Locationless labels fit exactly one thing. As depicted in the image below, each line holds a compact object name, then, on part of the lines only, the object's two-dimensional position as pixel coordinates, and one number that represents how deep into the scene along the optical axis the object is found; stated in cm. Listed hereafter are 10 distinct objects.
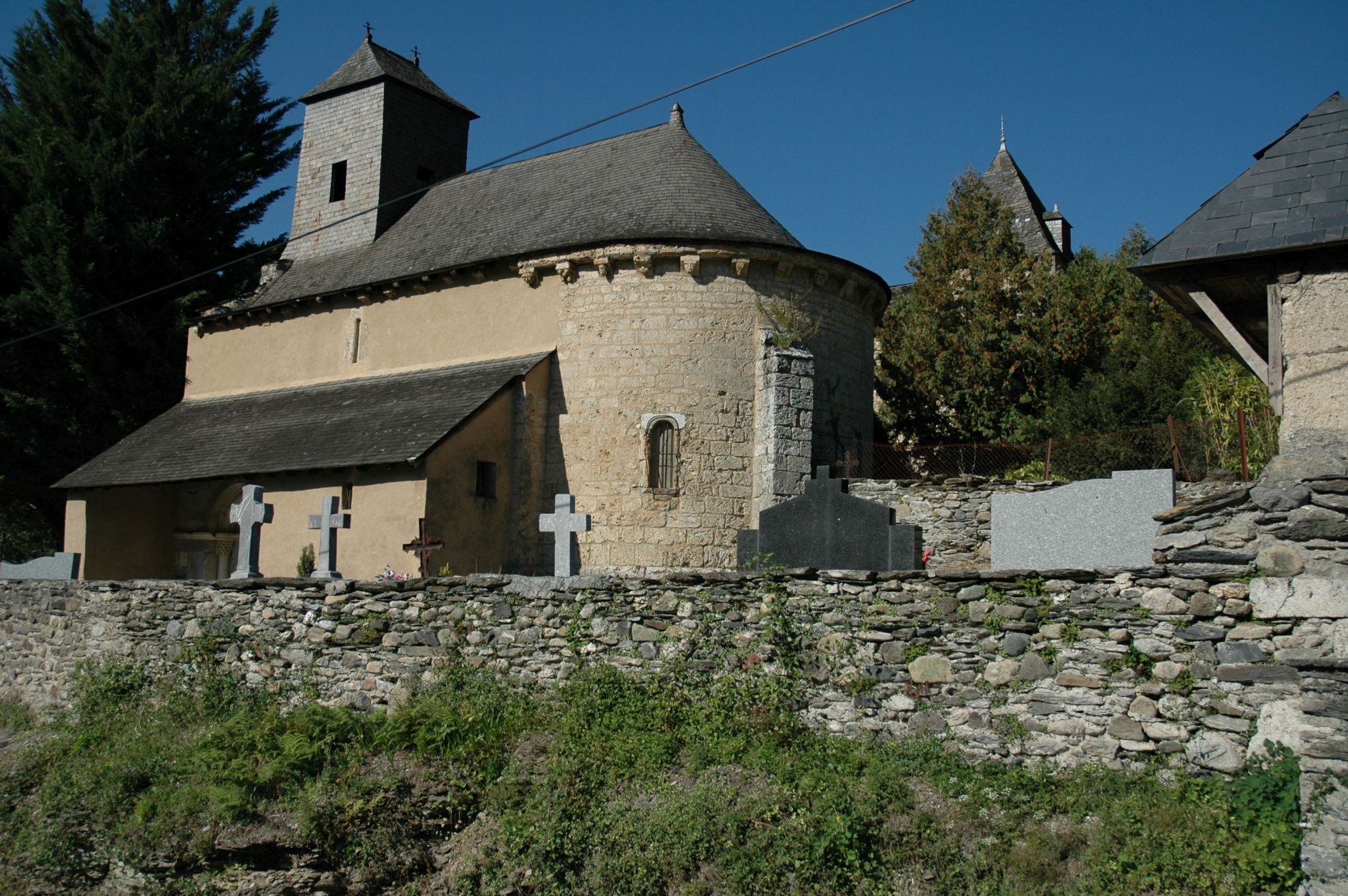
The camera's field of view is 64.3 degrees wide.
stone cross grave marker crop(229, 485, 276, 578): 1231
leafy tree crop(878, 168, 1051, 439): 2042
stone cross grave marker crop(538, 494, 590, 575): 1073
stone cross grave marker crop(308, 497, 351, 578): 1186
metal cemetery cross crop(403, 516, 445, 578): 1308
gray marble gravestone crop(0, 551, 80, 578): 1505
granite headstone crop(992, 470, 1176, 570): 877
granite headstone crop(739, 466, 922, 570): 1051
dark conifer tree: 2138
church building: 1511
